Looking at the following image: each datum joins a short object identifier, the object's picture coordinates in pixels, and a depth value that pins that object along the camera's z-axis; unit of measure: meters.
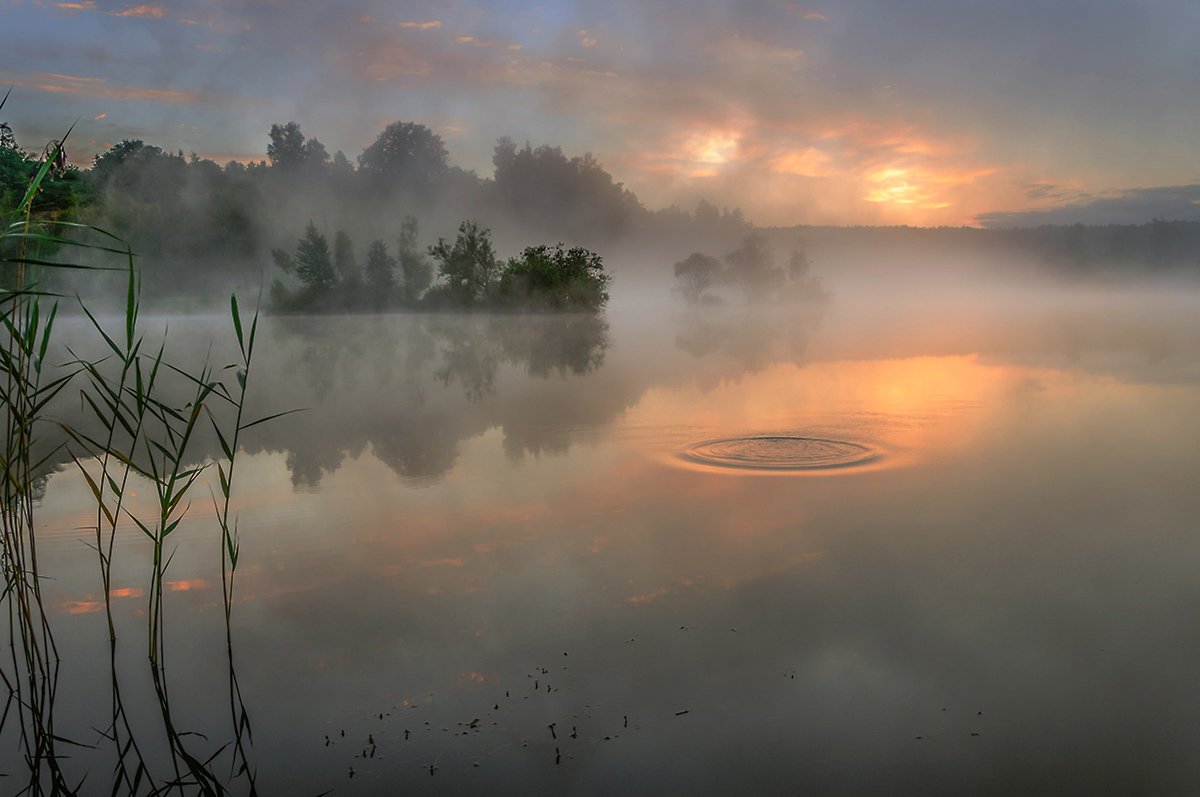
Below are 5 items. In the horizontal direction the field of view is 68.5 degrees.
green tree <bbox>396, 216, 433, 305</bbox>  53.09
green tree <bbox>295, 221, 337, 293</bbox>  51.69
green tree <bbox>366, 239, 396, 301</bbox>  53.94
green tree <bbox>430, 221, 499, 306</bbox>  48.75
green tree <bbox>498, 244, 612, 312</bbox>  48.84
